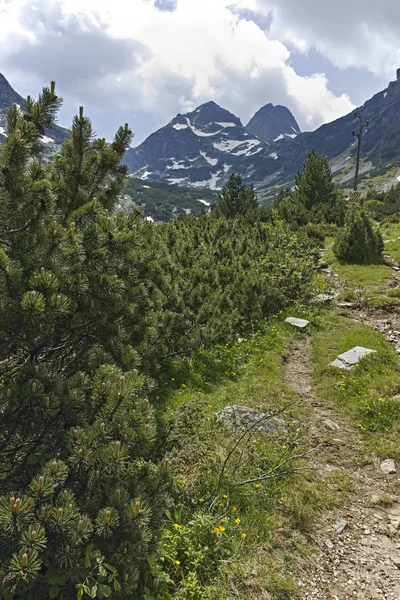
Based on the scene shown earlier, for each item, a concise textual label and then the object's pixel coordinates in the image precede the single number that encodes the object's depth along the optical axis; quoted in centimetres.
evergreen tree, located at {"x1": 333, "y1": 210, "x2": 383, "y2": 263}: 1769
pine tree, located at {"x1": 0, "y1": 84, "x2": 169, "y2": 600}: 290
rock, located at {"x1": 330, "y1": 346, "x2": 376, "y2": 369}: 864
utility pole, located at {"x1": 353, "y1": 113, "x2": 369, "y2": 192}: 3524
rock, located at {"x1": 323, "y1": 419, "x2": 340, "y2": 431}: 668
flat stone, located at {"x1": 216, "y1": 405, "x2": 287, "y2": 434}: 633
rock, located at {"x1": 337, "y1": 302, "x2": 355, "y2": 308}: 1320
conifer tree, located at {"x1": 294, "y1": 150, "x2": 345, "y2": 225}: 3309
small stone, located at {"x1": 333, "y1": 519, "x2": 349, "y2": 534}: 458
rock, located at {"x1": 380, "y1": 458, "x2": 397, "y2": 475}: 552
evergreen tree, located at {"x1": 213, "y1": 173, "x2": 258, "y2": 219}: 2934
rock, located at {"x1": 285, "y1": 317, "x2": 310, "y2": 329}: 1158
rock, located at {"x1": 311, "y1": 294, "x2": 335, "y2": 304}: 1330
